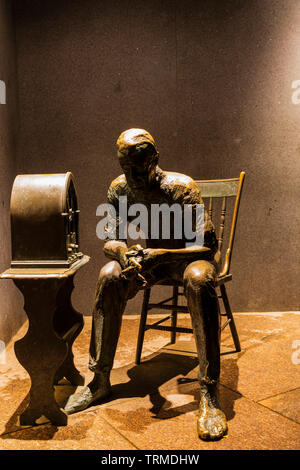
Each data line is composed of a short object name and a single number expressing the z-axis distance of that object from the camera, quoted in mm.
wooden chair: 2609
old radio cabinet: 1852
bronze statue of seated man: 1895
